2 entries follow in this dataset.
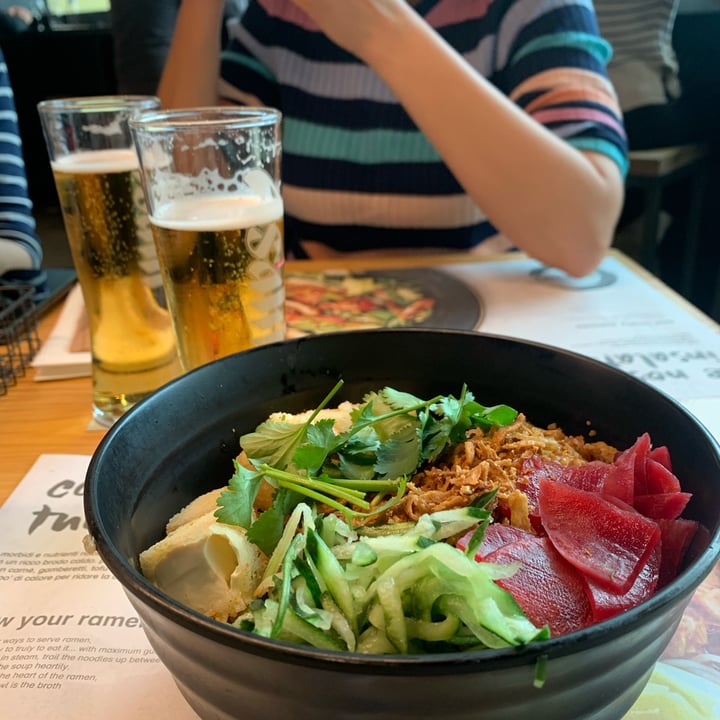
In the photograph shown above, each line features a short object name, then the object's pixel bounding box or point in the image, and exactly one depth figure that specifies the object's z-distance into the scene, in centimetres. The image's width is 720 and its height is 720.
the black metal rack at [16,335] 94
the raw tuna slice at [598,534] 38
